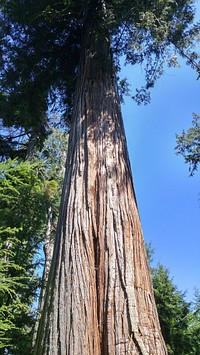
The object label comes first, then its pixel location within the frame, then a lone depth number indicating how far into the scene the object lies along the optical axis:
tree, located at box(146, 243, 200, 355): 12.53
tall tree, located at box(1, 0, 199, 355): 2.40
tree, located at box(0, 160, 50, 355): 6.50
